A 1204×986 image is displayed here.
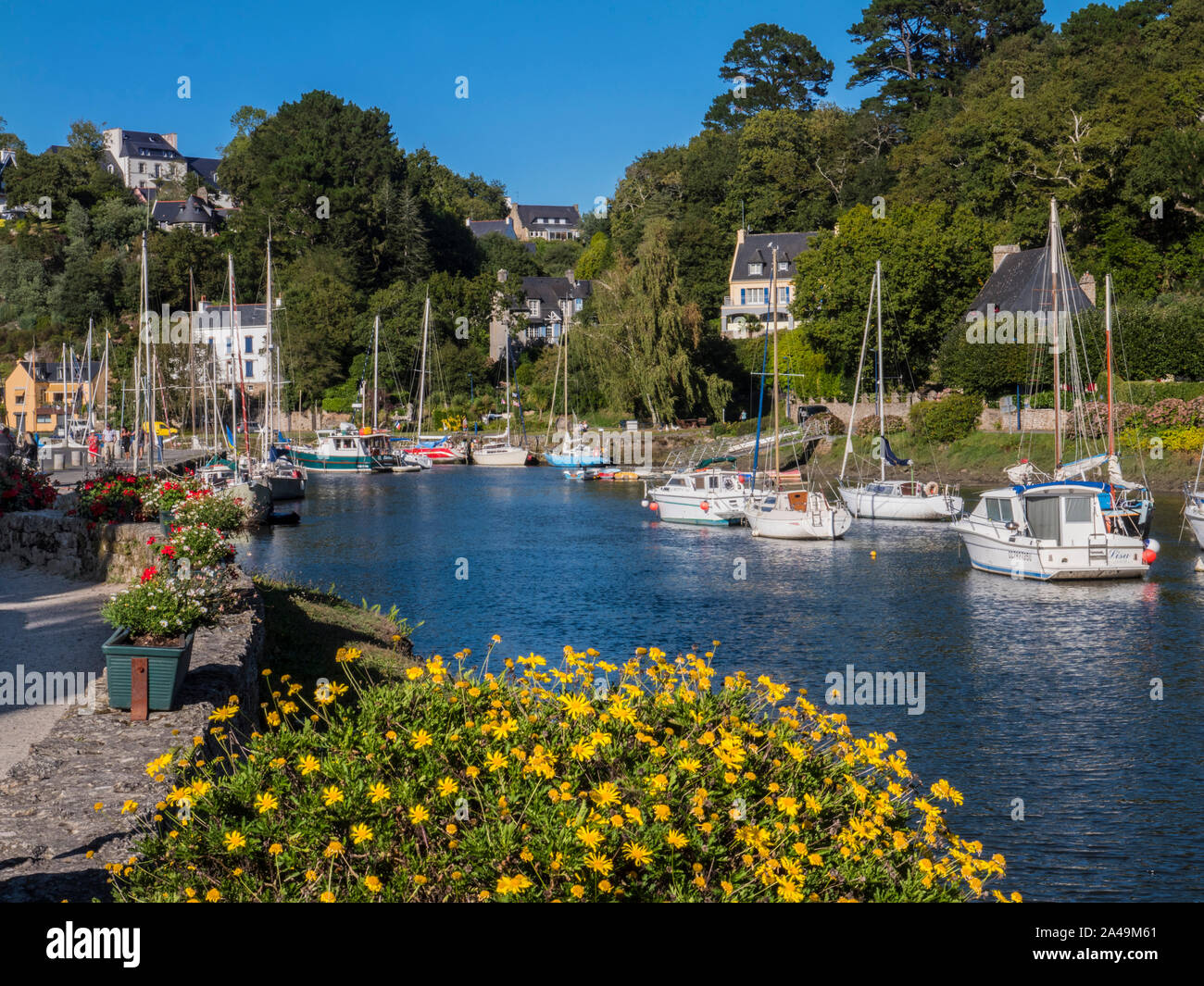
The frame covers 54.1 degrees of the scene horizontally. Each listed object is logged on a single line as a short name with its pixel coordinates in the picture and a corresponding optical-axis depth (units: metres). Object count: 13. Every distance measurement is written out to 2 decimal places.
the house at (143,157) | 167.88
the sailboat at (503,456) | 87.75
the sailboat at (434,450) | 88.69
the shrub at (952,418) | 65.94
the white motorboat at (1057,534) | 33.25
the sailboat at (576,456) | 81.19
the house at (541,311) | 108.81
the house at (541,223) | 194.75
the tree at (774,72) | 119.00
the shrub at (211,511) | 17.86
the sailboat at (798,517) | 43.81
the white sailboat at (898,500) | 49.09
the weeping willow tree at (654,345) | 82.06
